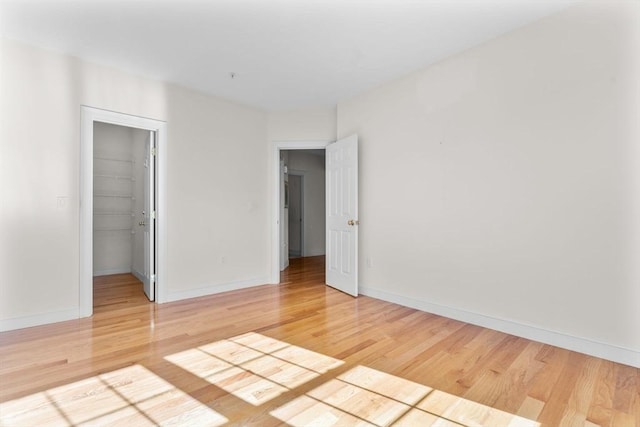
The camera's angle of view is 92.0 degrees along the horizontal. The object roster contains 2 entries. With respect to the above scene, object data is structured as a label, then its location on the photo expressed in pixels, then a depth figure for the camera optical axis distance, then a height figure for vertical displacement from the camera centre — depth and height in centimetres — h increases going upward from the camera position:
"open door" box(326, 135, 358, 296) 391 +2
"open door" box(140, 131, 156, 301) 364 -5
